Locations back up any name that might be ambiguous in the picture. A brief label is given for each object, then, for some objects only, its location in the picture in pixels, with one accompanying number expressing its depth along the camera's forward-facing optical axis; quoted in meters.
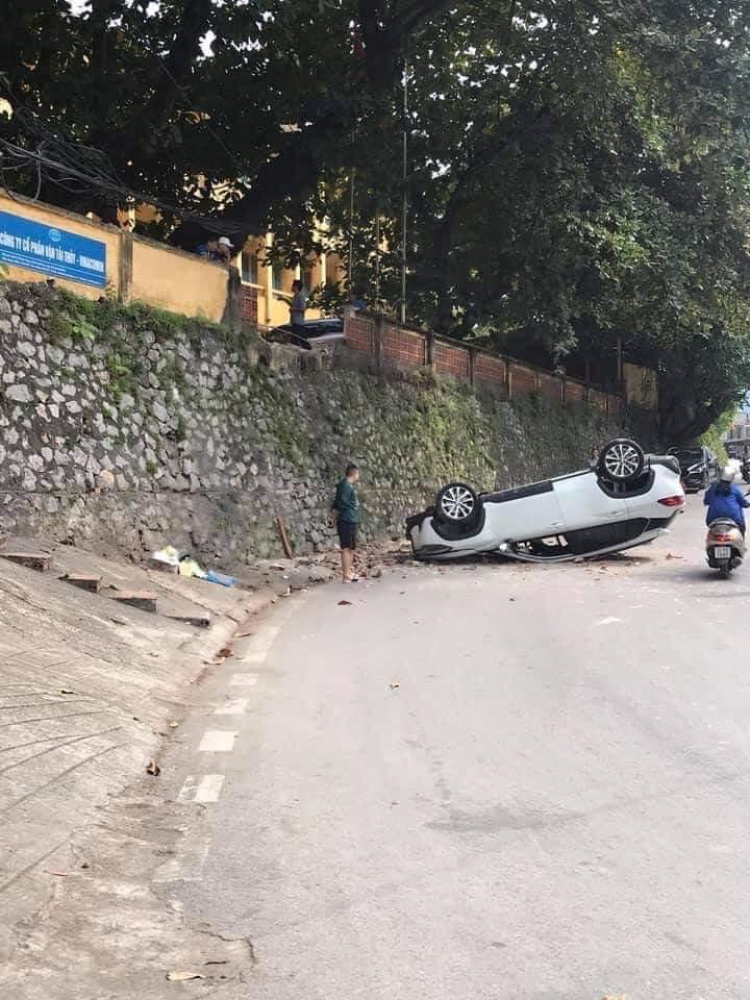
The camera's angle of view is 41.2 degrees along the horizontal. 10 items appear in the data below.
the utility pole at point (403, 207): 22.58
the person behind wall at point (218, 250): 17.53
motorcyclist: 13.81
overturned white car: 15.71
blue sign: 12.36
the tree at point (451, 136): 16.80
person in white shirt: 22.34
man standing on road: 15.32
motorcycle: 13.47
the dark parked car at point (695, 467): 41.34
